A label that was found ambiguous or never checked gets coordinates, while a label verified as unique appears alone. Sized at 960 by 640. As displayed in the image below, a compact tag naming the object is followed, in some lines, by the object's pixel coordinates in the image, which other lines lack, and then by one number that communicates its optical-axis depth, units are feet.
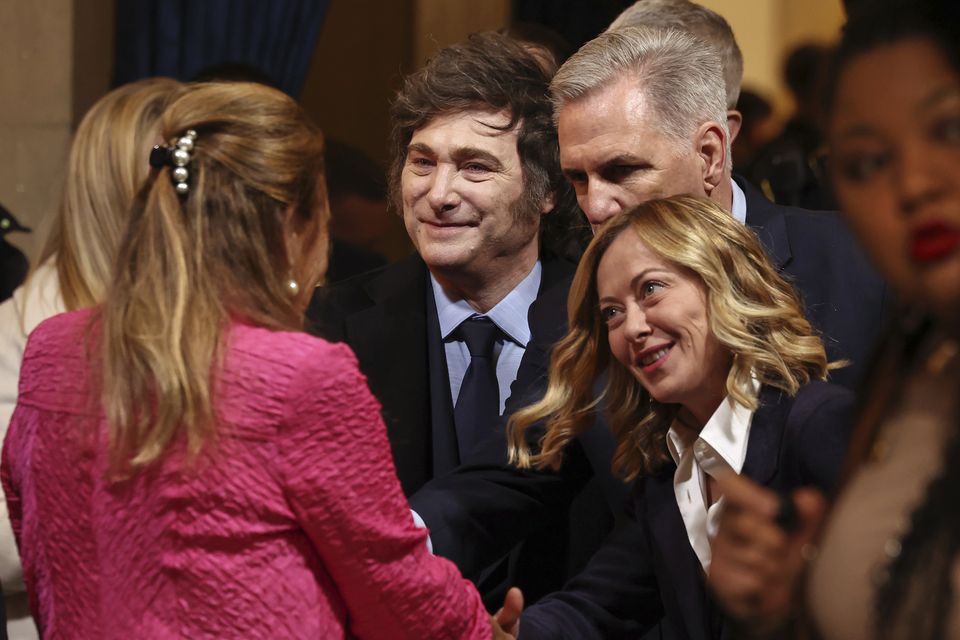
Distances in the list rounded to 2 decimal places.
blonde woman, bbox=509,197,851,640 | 12.46
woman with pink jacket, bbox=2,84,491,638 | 9.71
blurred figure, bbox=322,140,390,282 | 25.77
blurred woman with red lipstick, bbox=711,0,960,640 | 4.51
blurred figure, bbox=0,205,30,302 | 22.15
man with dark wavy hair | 16.52
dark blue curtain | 27.81
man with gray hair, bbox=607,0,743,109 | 18.12
